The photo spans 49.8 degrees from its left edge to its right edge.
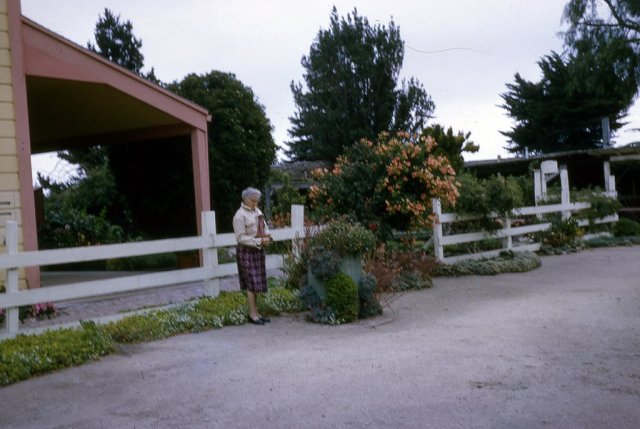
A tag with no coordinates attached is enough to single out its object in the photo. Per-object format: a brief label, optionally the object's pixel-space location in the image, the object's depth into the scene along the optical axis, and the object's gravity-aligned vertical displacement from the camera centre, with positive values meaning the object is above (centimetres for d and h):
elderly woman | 827 -40
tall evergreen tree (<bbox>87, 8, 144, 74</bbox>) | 3428 +913
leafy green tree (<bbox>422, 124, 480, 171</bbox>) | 1950 +180
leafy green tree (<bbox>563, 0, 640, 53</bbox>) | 2600 +659
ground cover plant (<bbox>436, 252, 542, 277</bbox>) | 1296 -121
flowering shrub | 1193 +40
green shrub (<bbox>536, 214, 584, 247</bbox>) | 1734 -89
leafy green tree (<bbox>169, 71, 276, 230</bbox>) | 2016 +238
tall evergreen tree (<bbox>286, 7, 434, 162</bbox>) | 3375 +593
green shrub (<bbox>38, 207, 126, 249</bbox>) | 1680 -8
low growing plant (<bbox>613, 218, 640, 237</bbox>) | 2022 -103
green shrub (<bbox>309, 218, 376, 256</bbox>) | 844 -34
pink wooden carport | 945 +228
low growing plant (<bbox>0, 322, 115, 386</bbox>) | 595 -111
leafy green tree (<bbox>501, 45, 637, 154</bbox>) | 4197 +525
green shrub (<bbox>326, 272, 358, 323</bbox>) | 825 -103
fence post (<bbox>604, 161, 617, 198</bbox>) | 2133 +41
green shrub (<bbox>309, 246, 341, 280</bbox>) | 829 -62
